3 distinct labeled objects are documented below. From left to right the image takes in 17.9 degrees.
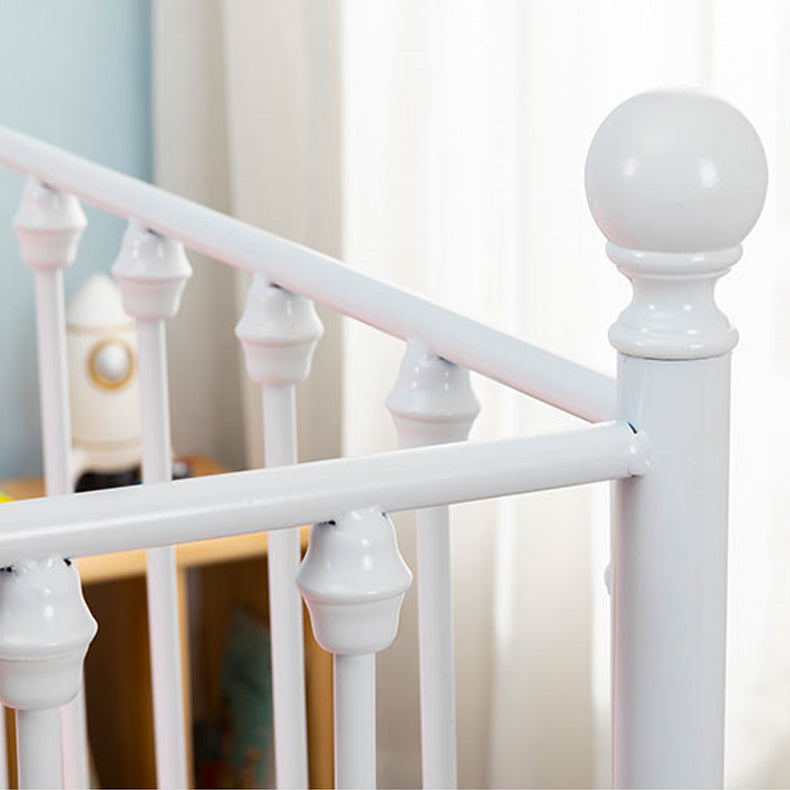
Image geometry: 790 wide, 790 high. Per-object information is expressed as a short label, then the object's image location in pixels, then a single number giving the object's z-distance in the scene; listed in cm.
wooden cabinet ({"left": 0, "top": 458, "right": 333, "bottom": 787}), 186
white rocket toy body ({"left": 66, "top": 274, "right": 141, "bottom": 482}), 192
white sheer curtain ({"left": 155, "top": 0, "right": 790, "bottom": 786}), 136
